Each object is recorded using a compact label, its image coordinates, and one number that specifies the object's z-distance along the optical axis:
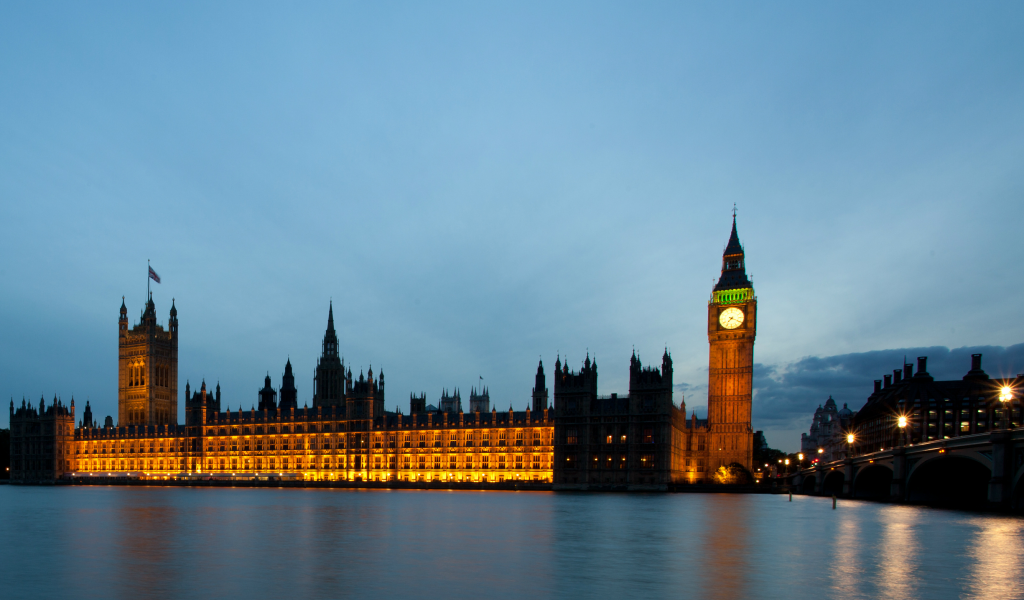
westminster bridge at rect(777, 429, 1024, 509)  53.09
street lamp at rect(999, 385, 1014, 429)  56.01
